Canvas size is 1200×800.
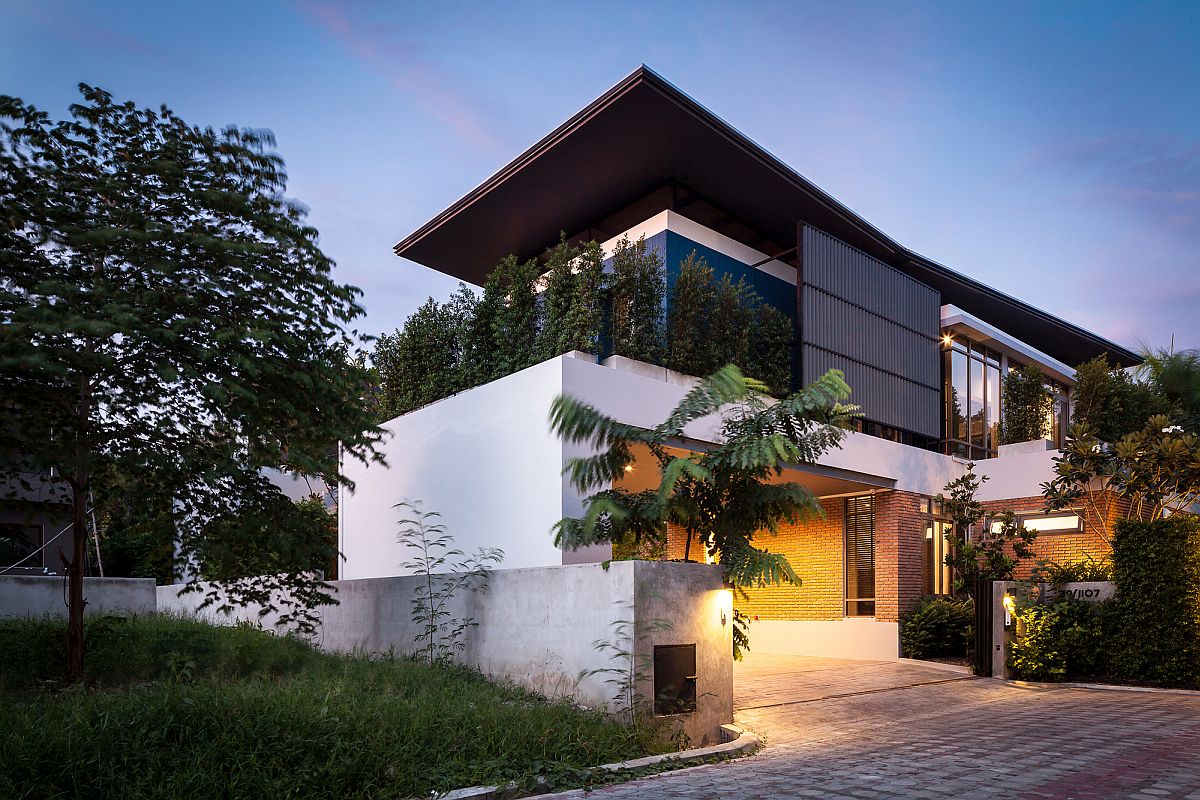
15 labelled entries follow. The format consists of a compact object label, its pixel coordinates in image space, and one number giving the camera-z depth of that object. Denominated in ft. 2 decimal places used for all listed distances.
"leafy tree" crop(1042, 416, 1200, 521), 45.39
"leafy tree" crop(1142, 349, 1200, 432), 71.87
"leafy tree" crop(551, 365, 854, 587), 27.86
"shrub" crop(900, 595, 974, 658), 51.67
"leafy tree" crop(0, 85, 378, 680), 27.50
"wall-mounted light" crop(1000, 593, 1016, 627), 45.01
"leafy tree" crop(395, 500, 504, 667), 34.45
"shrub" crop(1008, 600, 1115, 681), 43.60
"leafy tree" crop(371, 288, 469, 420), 49.60
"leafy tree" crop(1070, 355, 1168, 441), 65.98
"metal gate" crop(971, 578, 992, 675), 45.16
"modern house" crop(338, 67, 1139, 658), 42.39
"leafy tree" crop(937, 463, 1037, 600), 51.44
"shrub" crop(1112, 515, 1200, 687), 40.50
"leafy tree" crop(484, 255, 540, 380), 46.14
